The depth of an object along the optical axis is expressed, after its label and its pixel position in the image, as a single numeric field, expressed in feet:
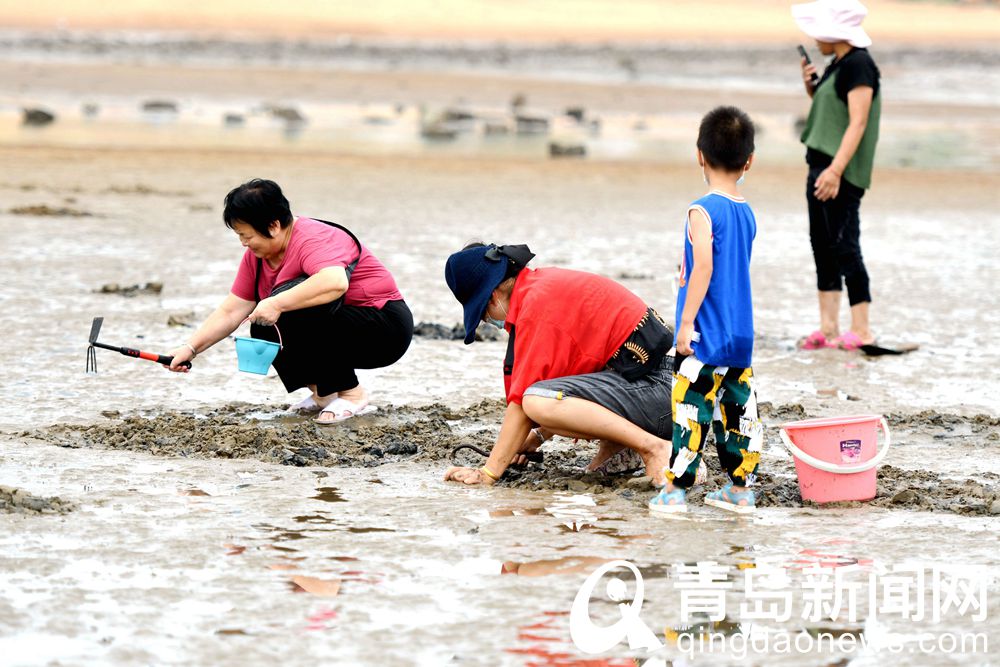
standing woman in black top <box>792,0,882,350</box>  50.60
